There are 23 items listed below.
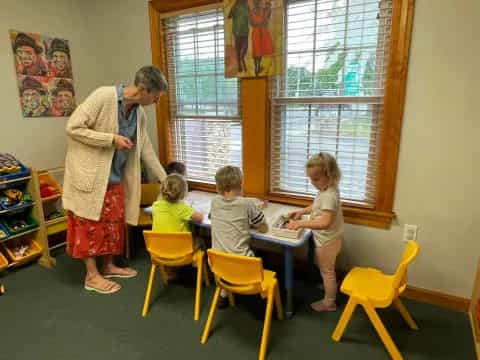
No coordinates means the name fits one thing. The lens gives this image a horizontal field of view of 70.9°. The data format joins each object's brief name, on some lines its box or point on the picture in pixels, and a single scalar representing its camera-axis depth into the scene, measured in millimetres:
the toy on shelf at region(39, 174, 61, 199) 2787
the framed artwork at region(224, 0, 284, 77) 2252
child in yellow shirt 2082
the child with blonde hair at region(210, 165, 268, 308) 1812
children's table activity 1869
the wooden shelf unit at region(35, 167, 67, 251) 2707
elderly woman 2053
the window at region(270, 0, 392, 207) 2039
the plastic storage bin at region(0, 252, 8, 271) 2488
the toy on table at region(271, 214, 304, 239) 1895
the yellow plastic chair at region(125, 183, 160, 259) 2998
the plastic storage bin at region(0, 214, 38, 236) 2562
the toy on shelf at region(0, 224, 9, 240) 2492
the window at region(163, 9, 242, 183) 2623
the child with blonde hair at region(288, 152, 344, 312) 1852
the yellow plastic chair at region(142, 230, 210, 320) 1962
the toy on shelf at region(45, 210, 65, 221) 2830
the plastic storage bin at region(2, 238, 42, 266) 2592
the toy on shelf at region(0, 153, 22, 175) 2477
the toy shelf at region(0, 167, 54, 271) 2531
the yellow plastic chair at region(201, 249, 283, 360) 1614
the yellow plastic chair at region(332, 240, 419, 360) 1599
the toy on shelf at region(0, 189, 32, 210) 2509
